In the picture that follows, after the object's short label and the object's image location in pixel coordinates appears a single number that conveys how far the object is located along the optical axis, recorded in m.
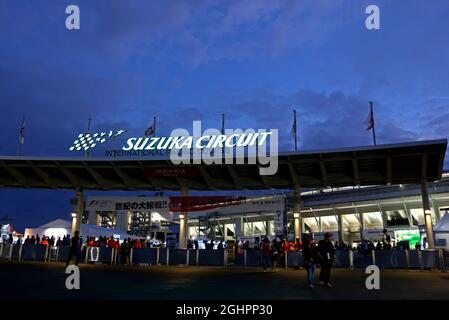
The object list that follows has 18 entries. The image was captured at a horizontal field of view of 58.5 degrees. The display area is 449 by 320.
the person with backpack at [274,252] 20.92
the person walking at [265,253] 20.64
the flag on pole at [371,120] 28.30
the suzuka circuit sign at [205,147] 25.33
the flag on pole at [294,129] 30.31
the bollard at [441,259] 21.37
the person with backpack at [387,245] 24.27
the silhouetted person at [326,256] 13.20
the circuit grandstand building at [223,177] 24.52
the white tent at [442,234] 24.55
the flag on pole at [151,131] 31.25
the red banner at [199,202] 27.39
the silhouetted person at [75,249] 17.04
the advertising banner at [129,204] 28.00
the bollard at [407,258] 22.04
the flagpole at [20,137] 32.46
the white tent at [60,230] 33.66
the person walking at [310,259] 12.83
